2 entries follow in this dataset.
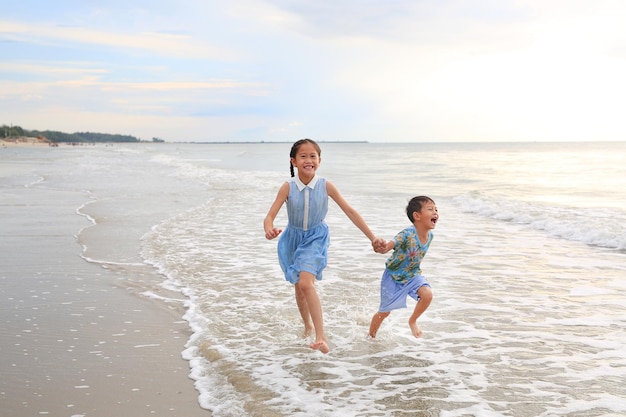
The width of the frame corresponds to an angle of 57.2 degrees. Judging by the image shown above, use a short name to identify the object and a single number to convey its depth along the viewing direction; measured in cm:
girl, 473
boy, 481
